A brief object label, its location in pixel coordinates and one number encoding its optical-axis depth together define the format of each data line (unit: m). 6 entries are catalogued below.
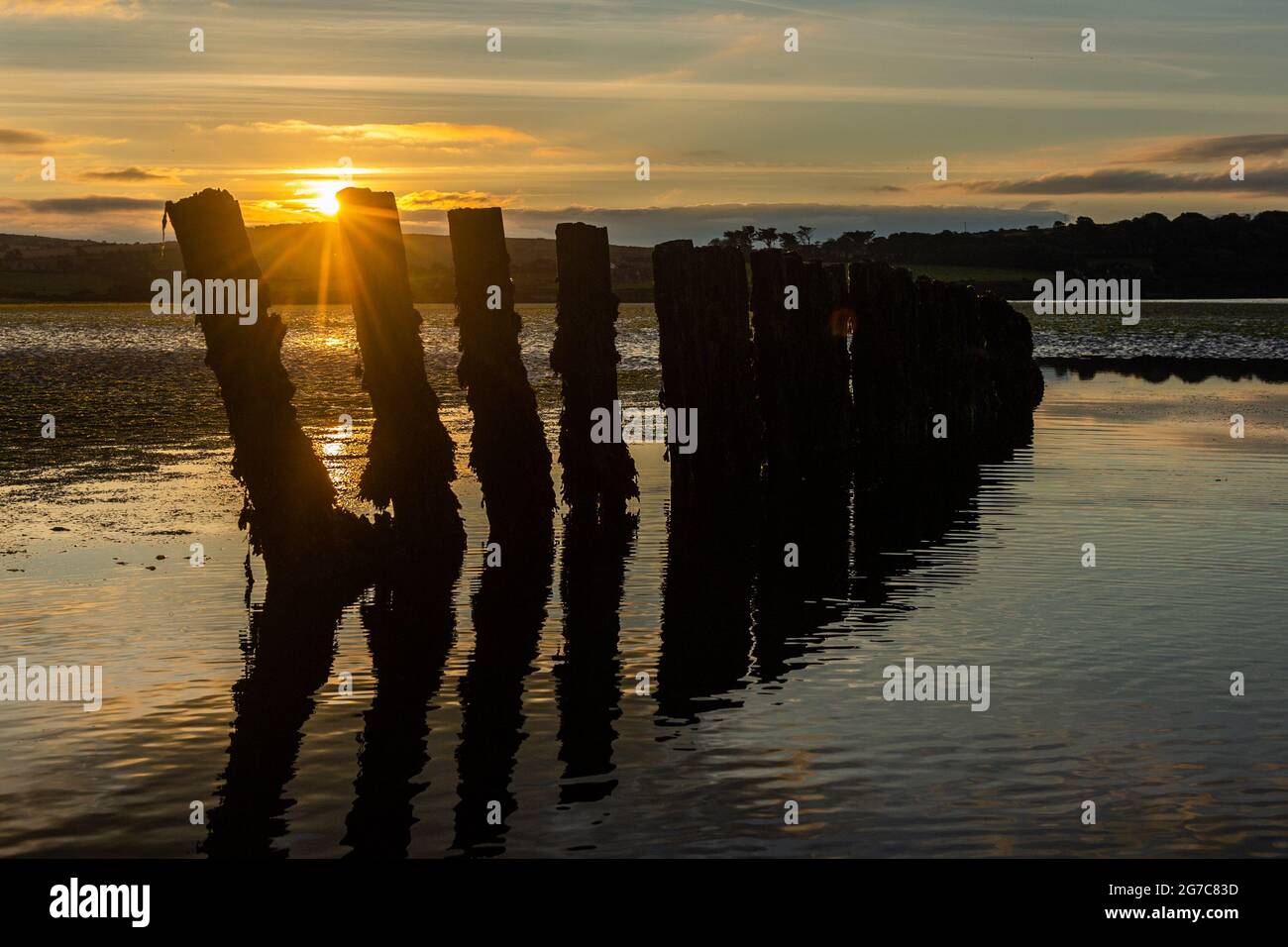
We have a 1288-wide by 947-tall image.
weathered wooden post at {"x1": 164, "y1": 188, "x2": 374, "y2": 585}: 15.39
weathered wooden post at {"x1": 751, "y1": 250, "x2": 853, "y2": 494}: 22.23
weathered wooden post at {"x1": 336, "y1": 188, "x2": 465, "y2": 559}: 16.94
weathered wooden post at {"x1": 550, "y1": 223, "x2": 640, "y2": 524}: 18.75
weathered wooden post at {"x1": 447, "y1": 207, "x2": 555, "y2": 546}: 17.95
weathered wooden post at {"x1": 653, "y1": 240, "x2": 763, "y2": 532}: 20.34
